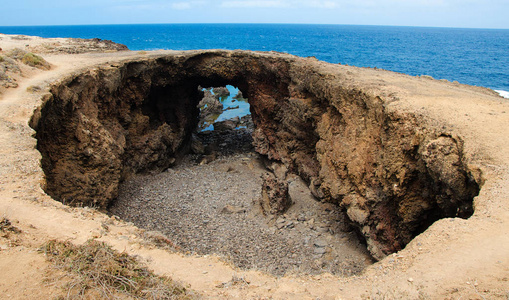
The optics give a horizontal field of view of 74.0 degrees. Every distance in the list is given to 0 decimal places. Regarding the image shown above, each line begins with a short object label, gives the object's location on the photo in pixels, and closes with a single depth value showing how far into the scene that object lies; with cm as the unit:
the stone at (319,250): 1723
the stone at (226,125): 3941
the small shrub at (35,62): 2269
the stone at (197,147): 3141
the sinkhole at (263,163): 1458
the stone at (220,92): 6017
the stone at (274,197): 2042
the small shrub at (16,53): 2391
